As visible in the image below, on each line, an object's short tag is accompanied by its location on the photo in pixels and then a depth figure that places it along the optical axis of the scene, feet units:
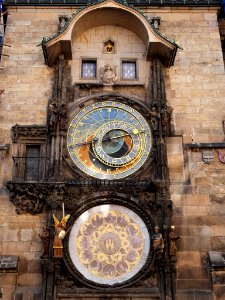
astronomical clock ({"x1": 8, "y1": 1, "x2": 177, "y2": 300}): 34.73
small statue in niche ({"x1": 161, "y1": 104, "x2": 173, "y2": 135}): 39.75
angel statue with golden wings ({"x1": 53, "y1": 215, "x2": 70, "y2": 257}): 34.32
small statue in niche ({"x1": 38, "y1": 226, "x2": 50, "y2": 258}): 34.68
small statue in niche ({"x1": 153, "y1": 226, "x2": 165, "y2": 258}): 34.53
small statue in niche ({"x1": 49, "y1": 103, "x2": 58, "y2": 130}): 39.40
